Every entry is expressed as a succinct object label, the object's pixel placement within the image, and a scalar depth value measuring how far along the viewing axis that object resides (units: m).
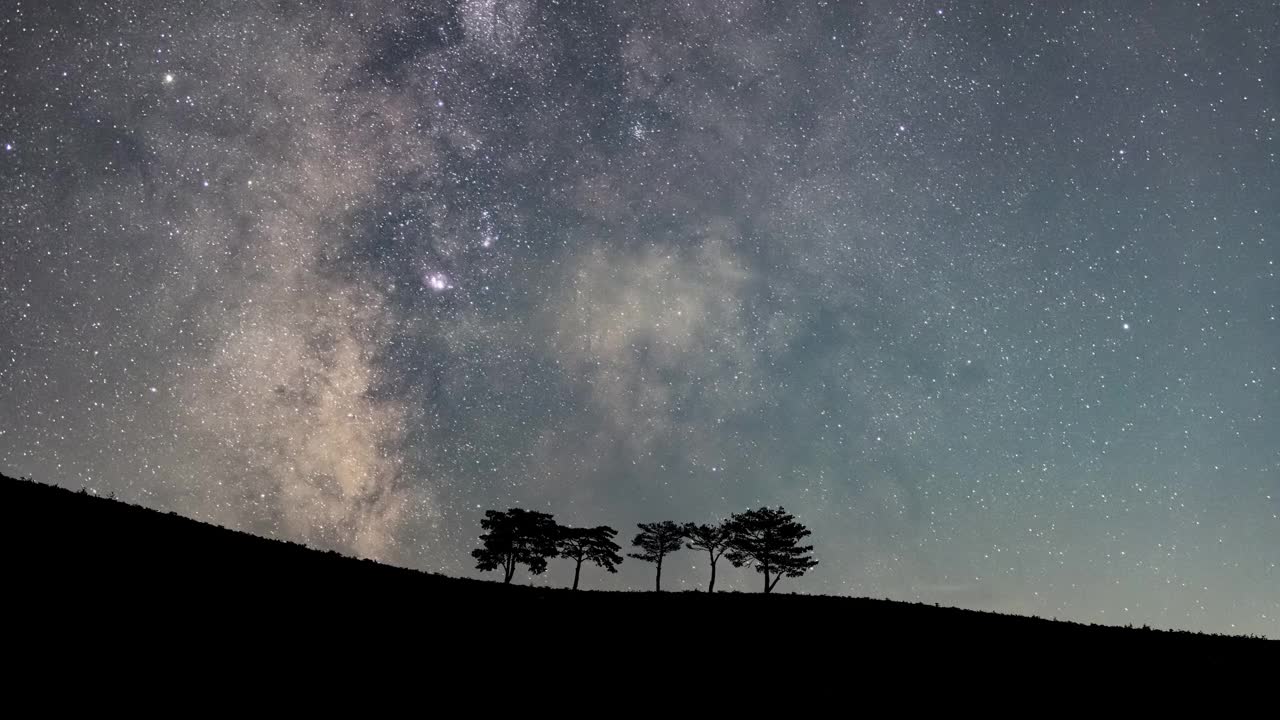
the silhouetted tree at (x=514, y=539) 49.34
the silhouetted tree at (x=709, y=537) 51.30
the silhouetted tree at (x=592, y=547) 51.38
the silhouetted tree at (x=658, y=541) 54.81
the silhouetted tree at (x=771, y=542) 48.78
